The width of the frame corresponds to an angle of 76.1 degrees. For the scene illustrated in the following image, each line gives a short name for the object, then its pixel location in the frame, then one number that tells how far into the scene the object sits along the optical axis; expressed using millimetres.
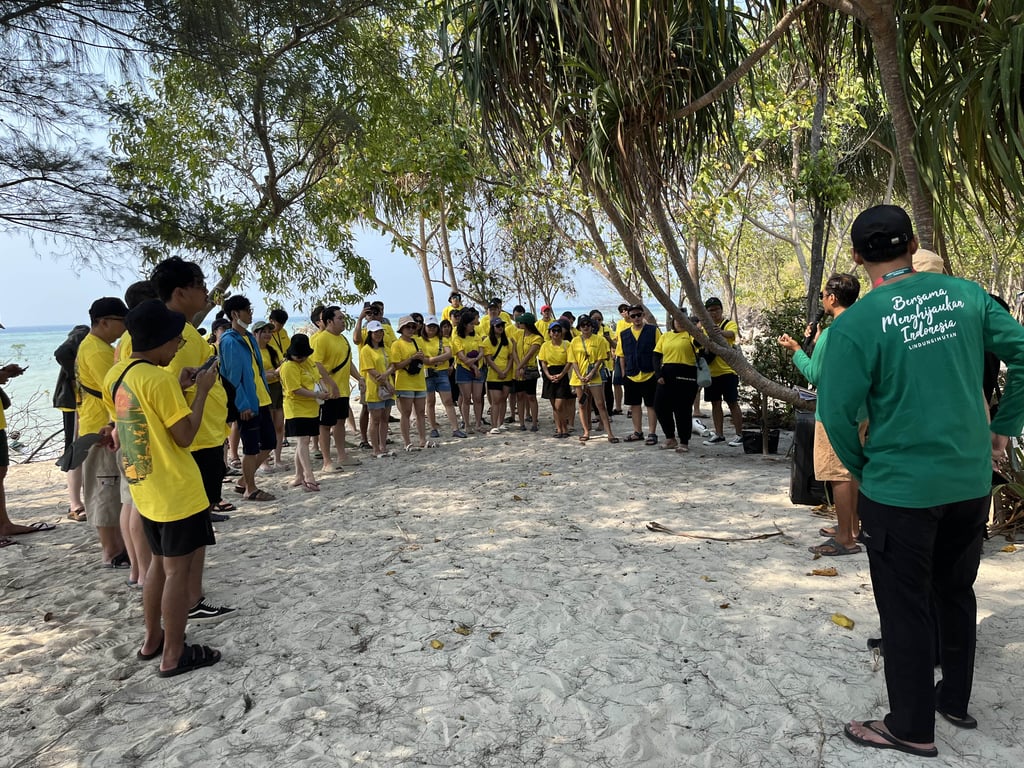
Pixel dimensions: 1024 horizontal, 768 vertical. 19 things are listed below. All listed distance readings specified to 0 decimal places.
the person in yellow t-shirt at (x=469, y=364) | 9188
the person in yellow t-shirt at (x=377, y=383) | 7895
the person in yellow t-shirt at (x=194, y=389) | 3389
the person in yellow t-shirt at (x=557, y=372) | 8734
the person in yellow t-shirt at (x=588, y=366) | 8344
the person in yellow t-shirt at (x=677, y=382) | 7289
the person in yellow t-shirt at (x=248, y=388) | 5277
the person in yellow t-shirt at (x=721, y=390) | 7426
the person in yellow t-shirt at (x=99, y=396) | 3973
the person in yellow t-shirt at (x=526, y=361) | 9172
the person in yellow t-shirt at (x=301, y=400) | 6457
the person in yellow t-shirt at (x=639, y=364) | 7922
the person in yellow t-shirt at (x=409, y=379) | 8078
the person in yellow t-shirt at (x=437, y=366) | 8634
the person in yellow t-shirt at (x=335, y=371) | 7141
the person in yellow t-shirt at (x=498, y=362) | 9125
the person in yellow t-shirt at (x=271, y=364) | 7207
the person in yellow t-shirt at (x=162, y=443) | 2734
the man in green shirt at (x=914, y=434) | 2020
